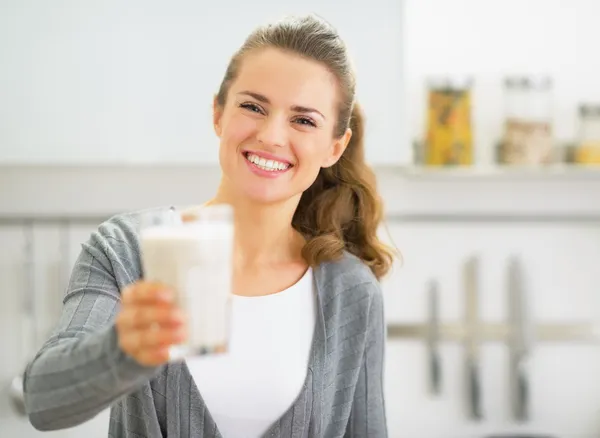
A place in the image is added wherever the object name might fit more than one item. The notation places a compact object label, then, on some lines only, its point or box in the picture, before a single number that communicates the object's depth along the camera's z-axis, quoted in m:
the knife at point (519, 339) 2.25
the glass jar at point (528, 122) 2.06
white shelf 2.04
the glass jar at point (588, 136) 2.07
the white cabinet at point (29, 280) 2.26
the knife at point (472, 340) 2.27
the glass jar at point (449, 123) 2.08
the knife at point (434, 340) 2.28
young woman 1.28
